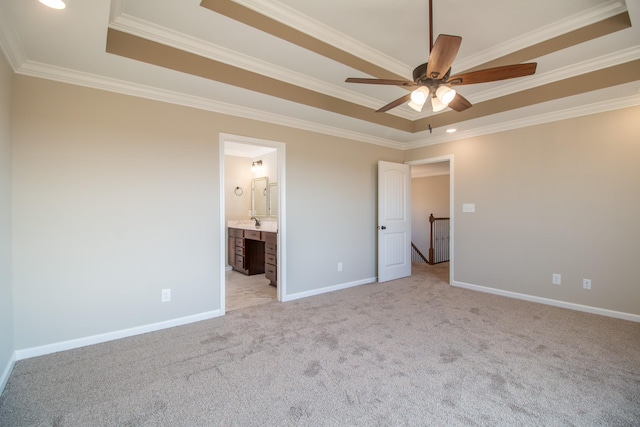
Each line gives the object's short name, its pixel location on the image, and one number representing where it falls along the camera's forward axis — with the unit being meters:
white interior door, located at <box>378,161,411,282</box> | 4.79
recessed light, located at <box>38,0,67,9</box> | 1.64
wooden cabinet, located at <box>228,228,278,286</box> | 5.27
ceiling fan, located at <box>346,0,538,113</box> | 1.81
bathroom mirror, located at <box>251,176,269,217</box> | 5.96
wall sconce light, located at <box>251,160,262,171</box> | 6.16
